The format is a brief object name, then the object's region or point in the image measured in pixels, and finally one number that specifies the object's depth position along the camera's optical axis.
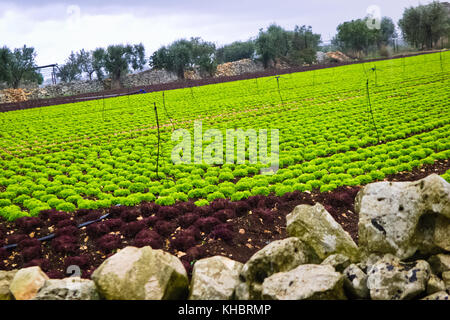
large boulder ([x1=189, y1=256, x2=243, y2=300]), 5.12
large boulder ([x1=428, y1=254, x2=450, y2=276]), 5.19
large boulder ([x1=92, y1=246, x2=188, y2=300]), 4.91
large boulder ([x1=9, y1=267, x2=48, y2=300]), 5.29
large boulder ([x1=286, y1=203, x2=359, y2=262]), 6.12
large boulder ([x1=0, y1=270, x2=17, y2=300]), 5.51
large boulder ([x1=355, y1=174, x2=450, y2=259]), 5.42
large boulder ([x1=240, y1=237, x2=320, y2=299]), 5.32
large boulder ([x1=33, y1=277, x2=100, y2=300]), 4.95
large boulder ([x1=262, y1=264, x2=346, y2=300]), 4.68
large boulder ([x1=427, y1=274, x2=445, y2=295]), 4.76
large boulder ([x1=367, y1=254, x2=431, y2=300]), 4.73
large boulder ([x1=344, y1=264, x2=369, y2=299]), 5.08
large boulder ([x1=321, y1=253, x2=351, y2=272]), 5.53
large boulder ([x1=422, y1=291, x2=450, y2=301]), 4.51
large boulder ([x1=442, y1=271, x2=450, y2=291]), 4.92
